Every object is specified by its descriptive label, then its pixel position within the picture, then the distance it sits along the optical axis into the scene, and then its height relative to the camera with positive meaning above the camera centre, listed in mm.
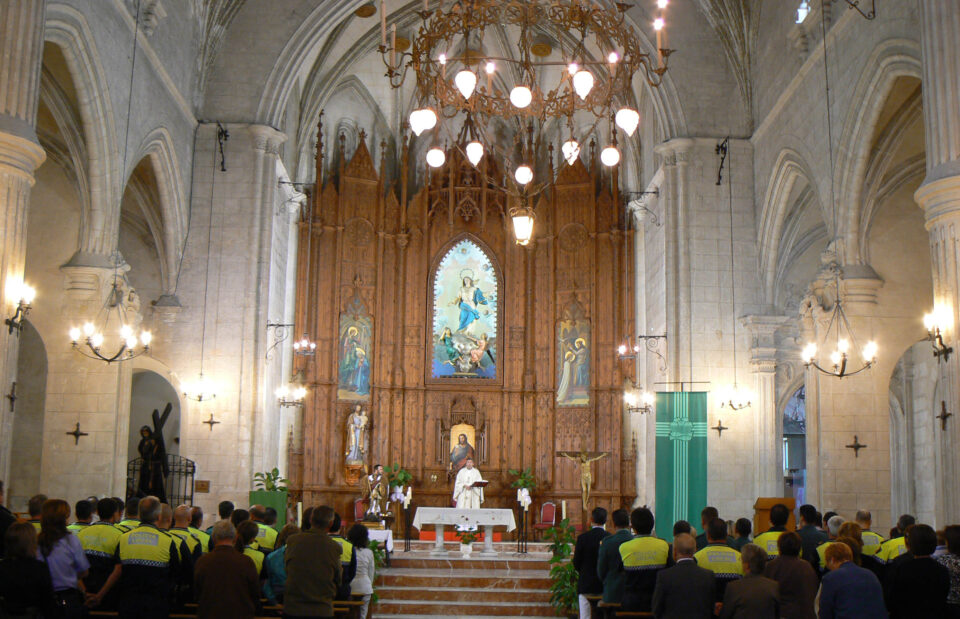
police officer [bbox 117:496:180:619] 6973 -894
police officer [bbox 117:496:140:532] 8062 -574
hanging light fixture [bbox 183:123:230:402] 17422 +858
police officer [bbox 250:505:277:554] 8523 -757
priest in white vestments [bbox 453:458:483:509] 18844 -837
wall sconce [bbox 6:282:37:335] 10289 +1349
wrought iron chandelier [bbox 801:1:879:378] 14156 +1496
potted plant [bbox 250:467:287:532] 16266 -831
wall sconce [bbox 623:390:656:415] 20766 +974
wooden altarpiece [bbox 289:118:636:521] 22922 +2807
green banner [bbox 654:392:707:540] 16469 -151
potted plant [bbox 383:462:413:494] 19141 -650
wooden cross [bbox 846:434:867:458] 14344 +67
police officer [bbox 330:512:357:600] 7797 -874
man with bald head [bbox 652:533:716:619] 6266 -872
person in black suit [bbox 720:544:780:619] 6066 -862
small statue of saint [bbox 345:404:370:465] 22562 +141
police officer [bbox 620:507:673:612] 7402 -806
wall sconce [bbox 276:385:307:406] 20797 +959
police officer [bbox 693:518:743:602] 6926 -730
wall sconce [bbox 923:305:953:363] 10062 +1213
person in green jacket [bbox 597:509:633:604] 7902 -873
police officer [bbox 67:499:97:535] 7642 -567
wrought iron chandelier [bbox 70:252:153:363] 14016 +1579
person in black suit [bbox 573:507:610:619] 8555 -908
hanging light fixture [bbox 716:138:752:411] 17672 +941
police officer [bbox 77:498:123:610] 7430 -801
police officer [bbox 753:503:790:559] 7547 -643
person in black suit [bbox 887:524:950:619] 6395 -801
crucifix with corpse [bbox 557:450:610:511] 20484 -541
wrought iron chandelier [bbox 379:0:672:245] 10367 +3920
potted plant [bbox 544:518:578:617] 12305 -1522
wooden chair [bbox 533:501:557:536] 20938 -1403
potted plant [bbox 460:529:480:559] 15789 -1478
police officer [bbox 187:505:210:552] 8000 -666
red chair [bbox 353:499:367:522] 21198 -1385
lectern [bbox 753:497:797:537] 13344 -782
